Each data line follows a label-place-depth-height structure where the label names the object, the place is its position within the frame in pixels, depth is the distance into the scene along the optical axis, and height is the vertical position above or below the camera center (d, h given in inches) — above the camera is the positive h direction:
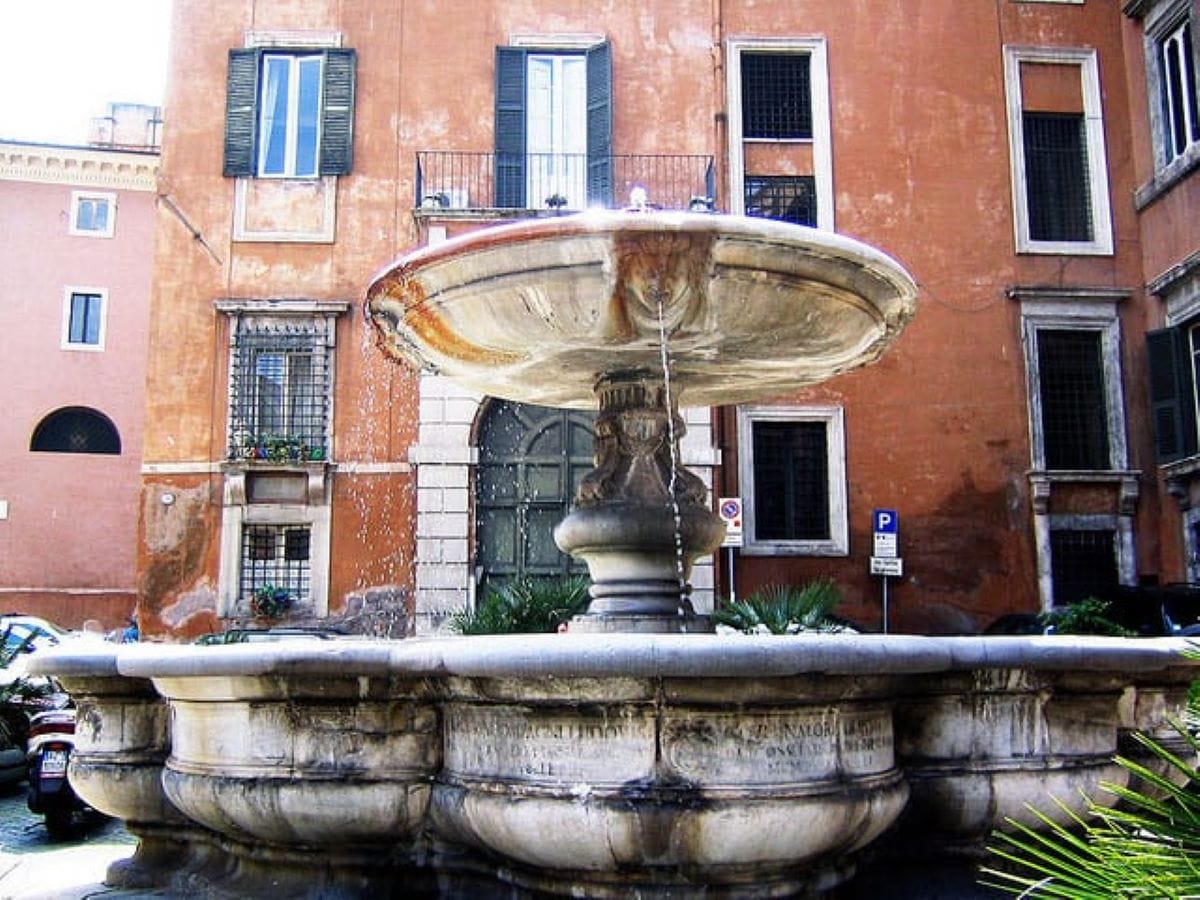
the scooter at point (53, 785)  311.6 -46.6
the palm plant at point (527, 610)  441.1 -3.1
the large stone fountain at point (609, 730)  136.6 -16.4
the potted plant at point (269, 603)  628.1 -0.6
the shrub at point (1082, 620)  452.4 -7.8
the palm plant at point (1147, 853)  69.9 -15.1
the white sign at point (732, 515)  609.0 +43.0
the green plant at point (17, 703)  402.0 -33.6
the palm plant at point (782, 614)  393.4 -4.4
